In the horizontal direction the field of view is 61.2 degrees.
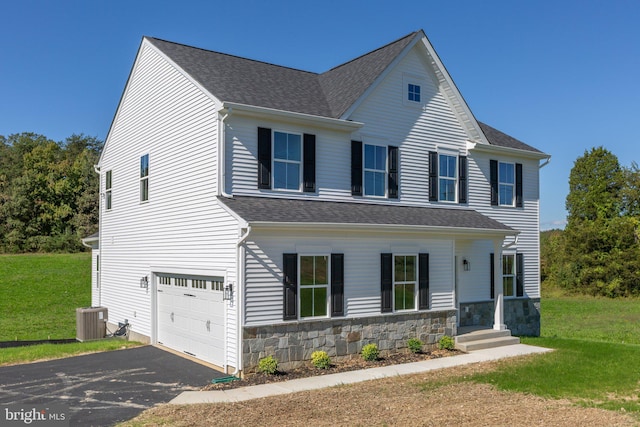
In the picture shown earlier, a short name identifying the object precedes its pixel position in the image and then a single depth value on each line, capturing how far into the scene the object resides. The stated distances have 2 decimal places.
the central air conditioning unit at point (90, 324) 18.02
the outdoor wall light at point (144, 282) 16.62
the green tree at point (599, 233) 41.97
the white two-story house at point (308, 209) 12.79
